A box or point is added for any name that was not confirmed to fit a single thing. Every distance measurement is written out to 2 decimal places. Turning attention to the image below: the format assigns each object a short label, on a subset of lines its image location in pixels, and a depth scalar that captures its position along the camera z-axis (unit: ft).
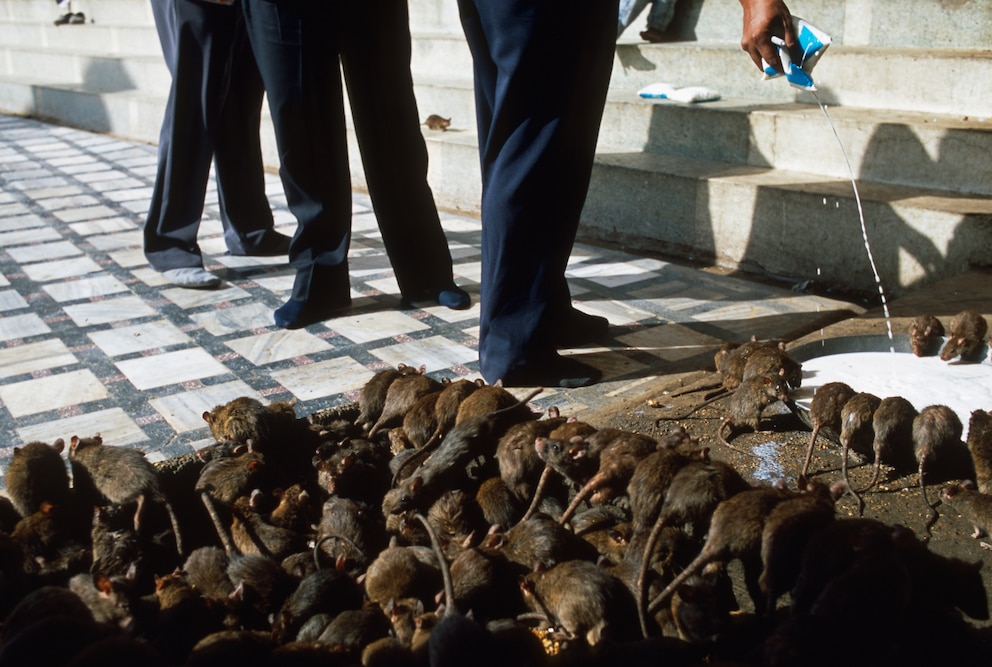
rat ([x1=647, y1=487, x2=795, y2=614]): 6.92
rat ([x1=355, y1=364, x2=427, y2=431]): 10.28
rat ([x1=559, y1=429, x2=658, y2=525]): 7.99
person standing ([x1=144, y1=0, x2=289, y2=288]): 15.93
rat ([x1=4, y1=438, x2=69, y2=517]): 8.54
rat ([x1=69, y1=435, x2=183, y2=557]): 8.39
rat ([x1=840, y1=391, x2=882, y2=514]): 9.07
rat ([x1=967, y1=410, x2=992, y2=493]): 8.62
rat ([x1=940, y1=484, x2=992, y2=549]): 7.88
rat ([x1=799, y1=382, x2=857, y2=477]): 9.32
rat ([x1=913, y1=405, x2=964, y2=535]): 8.70
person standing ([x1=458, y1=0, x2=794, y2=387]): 10.67
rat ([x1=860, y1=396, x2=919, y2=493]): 8.91
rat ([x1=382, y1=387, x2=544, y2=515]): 8.45
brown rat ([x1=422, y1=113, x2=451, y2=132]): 24.39
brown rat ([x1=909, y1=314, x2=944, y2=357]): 11.30
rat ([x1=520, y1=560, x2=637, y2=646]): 6.72
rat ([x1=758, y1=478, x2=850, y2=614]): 6.72
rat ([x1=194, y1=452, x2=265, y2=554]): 8.62
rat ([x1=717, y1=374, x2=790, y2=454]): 9.89
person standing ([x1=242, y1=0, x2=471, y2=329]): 13.52
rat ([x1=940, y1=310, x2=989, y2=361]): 11.07
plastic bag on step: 20.10
